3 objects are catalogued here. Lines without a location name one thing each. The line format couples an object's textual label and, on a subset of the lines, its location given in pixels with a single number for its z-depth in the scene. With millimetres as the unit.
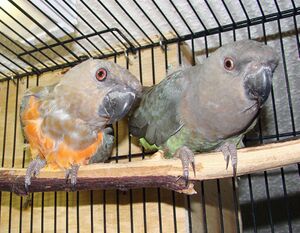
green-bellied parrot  221
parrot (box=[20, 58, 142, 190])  247
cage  275
